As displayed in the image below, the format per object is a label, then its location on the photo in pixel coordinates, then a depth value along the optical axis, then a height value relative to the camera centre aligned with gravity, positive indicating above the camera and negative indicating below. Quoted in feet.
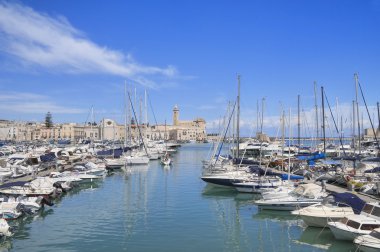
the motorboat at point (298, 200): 89.35 -13.53
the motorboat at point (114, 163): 192.01 -11.34
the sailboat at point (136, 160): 208.95 -10.59
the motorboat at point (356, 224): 63.31 -13.68
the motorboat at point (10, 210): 82.20 -14.40
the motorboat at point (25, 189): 99.96 -12.63
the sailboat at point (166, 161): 221.13 -11.97
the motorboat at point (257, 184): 113.80 -12.88
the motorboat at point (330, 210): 73.56 -13.22
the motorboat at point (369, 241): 56.54 -14.58
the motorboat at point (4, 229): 68.69 -14.99
